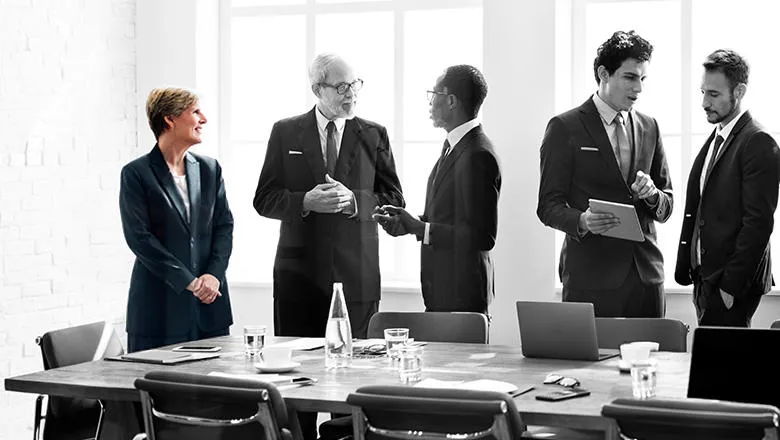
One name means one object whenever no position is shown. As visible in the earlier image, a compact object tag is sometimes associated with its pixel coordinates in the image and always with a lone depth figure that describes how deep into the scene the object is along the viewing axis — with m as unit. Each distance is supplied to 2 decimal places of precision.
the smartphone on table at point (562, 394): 3.19
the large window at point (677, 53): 6.38
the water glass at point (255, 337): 4.13
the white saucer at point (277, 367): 3.77
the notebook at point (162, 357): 4.07
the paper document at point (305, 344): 4.41
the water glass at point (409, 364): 3.56
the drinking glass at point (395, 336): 3.90
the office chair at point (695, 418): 2.54
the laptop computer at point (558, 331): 3.88
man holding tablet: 5.43
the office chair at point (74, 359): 4.39
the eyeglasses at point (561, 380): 3.38
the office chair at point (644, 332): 4.35
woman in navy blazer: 5.19
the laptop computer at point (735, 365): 2.91
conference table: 3.12
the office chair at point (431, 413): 2.85
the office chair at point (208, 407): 3.12
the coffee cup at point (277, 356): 3.81
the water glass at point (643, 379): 3.15
